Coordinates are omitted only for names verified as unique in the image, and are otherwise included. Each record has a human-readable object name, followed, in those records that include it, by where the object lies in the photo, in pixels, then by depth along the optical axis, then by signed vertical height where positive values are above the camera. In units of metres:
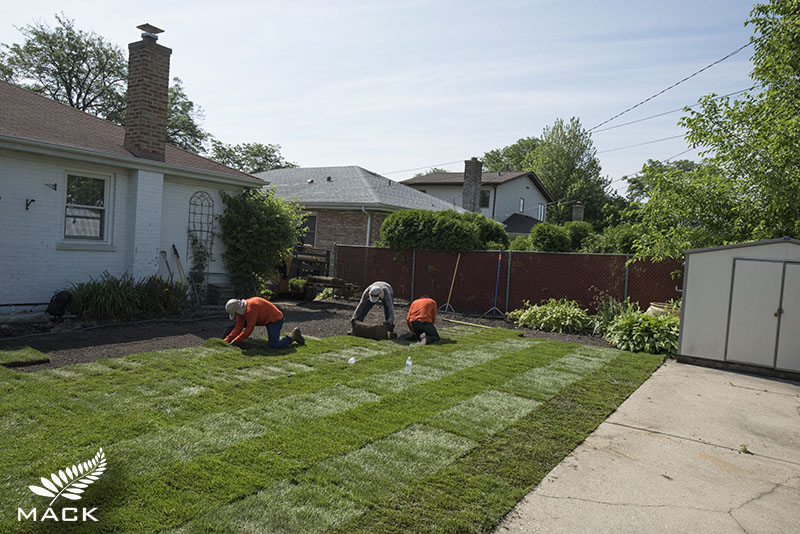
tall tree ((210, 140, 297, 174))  47.88 +7.77
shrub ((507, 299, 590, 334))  12.02 -1.31
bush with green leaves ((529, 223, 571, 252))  20.56 +0.90
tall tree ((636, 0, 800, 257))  9.73 +2.07
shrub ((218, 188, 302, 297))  13.06 +0.11
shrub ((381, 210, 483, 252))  15.27 +0.64
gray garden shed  8.35 -0.52
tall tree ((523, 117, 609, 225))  47.00 +8.90
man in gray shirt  9.77 -0.89
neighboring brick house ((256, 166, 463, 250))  20.28 +1.76
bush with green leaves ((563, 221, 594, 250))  25.69 +1.52
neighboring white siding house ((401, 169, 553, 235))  33.47 +4.27
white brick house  9.38 +0.79
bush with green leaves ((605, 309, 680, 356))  9.83 -1.25
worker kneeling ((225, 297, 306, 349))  7.91 -1.24
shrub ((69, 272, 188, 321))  9.55 -1.29
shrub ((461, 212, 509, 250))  20.55 +1.06
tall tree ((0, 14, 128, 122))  33.03 +10.43
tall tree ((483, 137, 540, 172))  65.23 +13.10
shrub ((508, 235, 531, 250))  22.40 +0.66
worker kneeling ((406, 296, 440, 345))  9.61 -1.28
